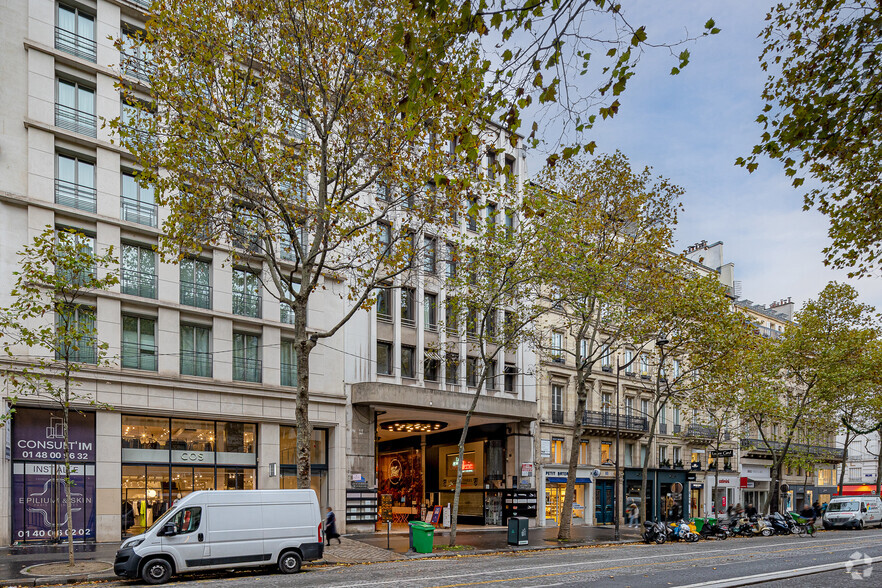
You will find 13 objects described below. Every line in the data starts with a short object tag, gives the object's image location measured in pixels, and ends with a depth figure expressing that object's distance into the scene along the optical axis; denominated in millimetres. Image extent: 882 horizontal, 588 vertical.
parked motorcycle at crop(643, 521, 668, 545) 29547
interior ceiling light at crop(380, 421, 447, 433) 37375
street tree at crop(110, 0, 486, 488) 18969
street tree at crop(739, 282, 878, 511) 43188
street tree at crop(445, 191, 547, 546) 25812
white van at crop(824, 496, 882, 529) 42312
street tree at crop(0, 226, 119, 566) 17219
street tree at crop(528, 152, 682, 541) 28719
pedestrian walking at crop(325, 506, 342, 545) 23984
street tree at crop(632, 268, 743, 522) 31719
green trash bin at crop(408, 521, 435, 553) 22609
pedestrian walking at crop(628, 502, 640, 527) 36812
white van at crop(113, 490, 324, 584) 15984
